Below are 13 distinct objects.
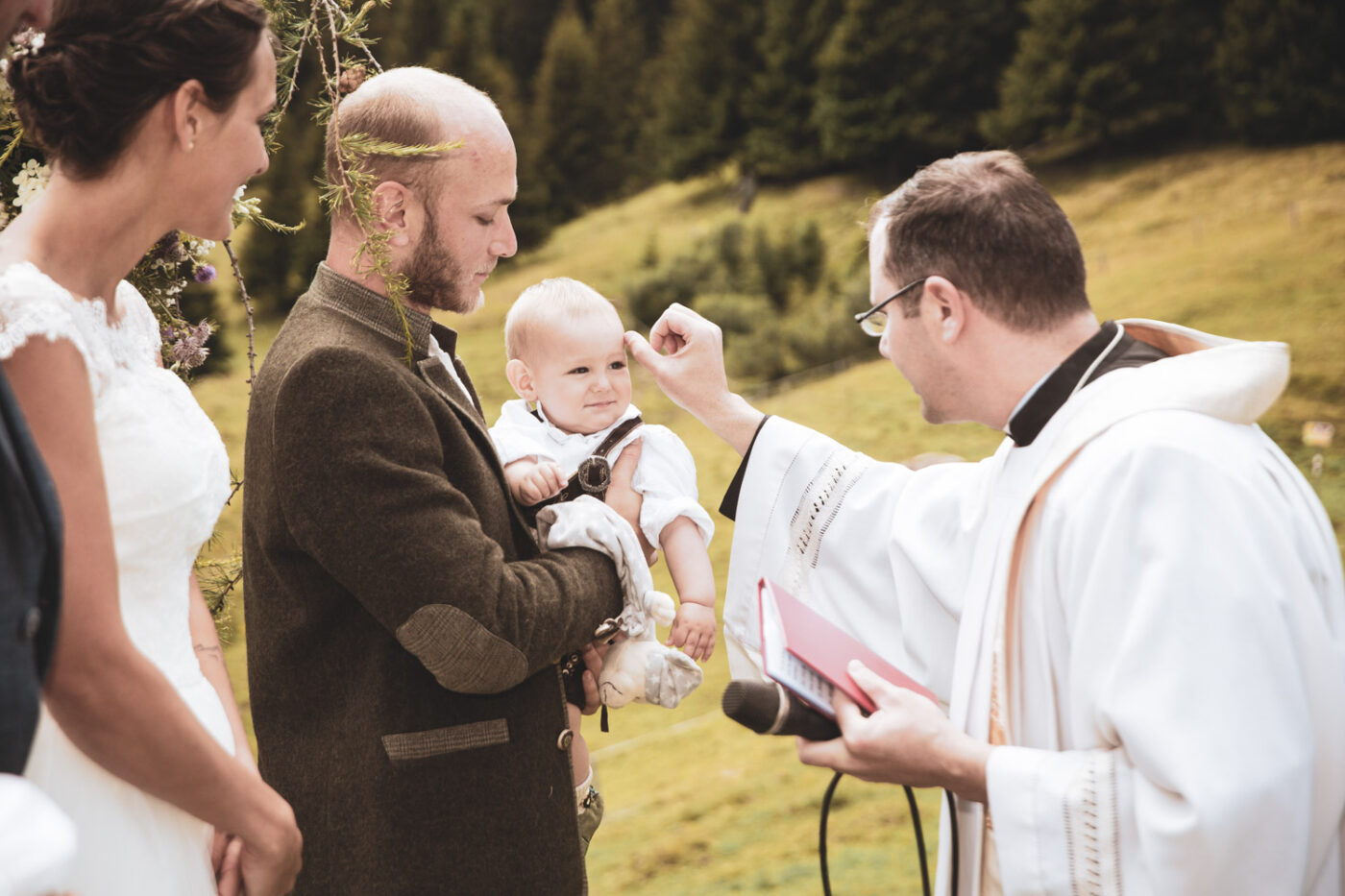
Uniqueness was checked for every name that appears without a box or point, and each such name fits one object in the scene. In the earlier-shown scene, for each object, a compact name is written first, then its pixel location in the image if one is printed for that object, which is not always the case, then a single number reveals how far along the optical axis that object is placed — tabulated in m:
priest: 1.62
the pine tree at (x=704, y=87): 29.53
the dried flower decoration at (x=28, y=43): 1.41
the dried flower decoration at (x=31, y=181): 1.85
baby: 2.36
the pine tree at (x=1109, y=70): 22.30
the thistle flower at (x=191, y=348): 2.23
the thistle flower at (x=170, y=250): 2.20
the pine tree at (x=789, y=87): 27.97
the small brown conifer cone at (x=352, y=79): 1.96
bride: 1.29
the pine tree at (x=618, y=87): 30.41
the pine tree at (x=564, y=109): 28.28
